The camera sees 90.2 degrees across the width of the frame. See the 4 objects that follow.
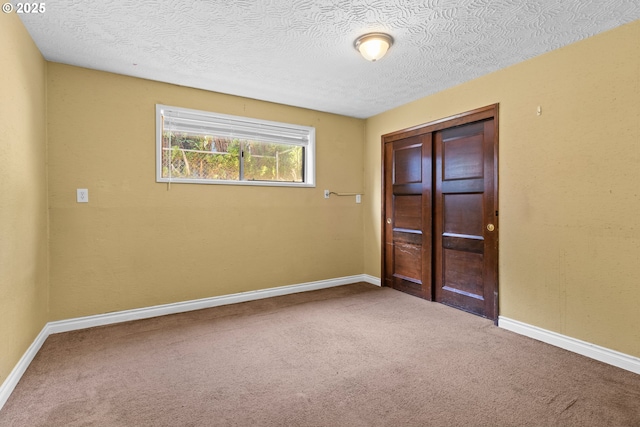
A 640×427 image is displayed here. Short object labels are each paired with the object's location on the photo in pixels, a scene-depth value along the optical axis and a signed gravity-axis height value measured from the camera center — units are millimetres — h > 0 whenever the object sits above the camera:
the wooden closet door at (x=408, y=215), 3752 -42
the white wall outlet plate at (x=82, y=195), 2896 +155
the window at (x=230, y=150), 3348 +729
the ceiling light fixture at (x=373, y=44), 2352 +1260
